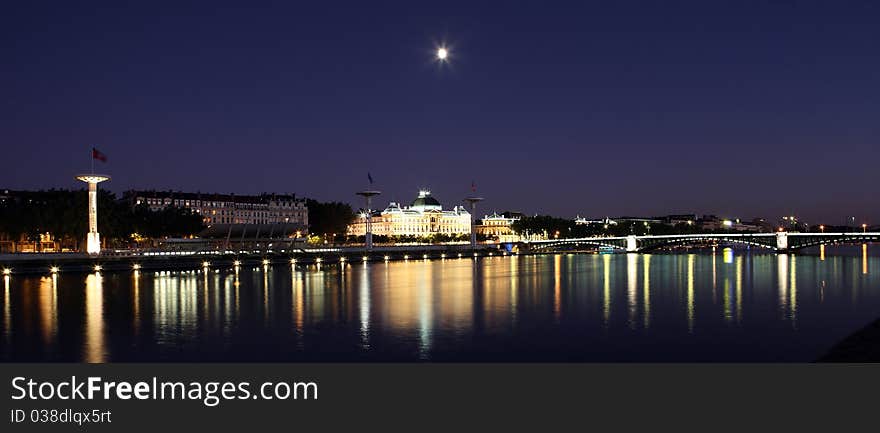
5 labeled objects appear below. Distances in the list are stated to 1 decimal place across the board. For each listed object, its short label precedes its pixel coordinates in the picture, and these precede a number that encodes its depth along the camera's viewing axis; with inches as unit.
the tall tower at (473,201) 6033.5
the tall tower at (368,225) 4875.0
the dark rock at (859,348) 784.3
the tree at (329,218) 6250.0
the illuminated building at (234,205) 6505.9
